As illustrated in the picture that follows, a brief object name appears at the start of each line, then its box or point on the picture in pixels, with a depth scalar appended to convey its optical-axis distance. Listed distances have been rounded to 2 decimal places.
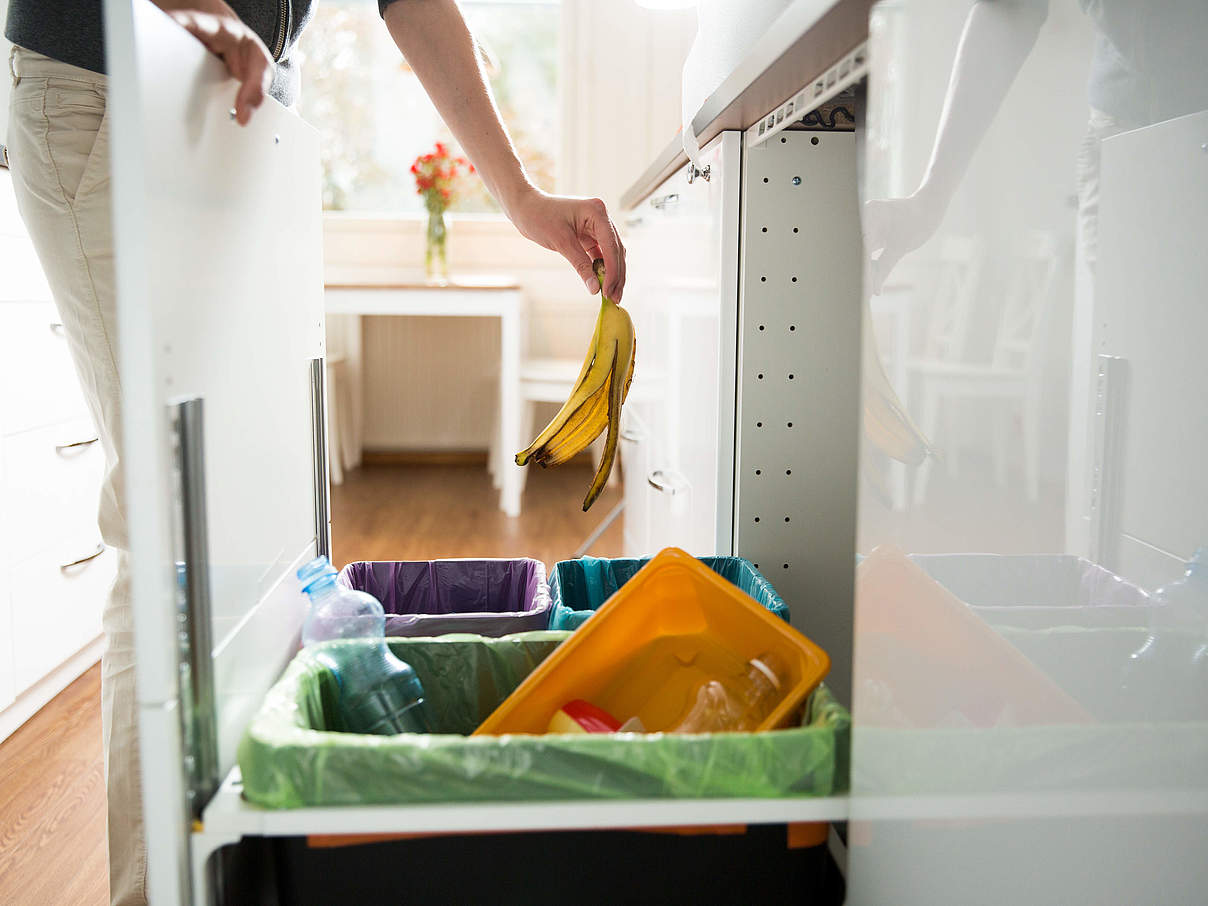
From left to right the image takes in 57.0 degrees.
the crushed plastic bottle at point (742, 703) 0.93
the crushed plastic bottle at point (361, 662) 0.98
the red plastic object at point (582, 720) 0.92
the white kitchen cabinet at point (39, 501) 1.76
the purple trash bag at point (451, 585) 1.36
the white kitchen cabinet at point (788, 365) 1.24
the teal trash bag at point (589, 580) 1.35
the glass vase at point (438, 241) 3.99
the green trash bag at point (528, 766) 0.77
